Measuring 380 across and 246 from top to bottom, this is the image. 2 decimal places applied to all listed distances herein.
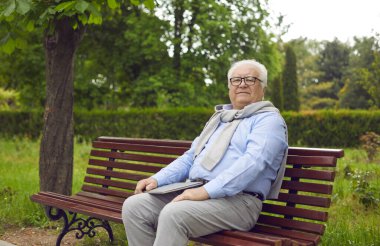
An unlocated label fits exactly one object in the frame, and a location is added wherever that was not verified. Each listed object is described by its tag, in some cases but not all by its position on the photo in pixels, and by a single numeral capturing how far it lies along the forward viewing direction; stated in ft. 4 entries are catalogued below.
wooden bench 10.54
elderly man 10.11
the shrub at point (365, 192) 18.74
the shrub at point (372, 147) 32.52
